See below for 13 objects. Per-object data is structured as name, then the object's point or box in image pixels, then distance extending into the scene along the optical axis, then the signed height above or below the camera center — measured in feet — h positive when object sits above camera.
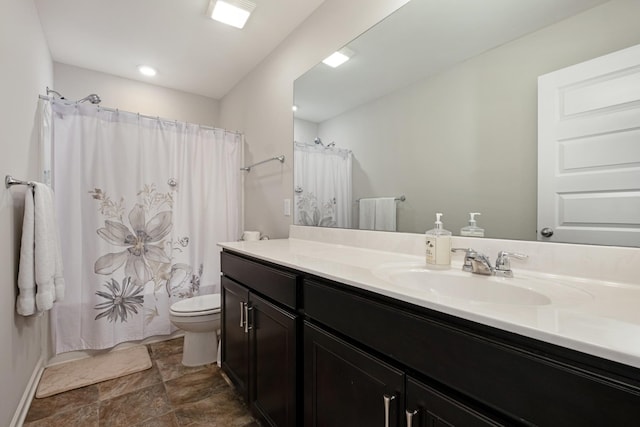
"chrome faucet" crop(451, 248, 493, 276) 2.98 -0.57
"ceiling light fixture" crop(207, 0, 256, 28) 5.88 +4.25
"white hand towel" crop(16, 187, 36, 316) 4.69 -0.93
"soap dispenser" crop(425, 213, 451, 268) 3.37 -0.47
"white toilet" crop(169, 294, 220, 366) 6.23 -2.59
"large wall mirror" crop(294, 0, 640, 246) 3.06 +1.53
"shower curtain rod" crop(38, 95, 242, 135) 6.16 +2.49
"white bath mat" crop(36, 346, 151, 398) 5.74 -3.50
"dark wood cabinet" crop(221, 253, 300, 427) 3.60 -1.97
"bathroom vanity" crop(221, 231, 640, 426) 1.45 -1.02
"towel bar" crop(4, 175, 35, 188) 4.28 +0.45
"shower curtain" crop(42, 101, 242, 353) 6.66 -0.16
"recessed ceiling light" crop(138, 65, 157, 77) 8.47 +4.24
